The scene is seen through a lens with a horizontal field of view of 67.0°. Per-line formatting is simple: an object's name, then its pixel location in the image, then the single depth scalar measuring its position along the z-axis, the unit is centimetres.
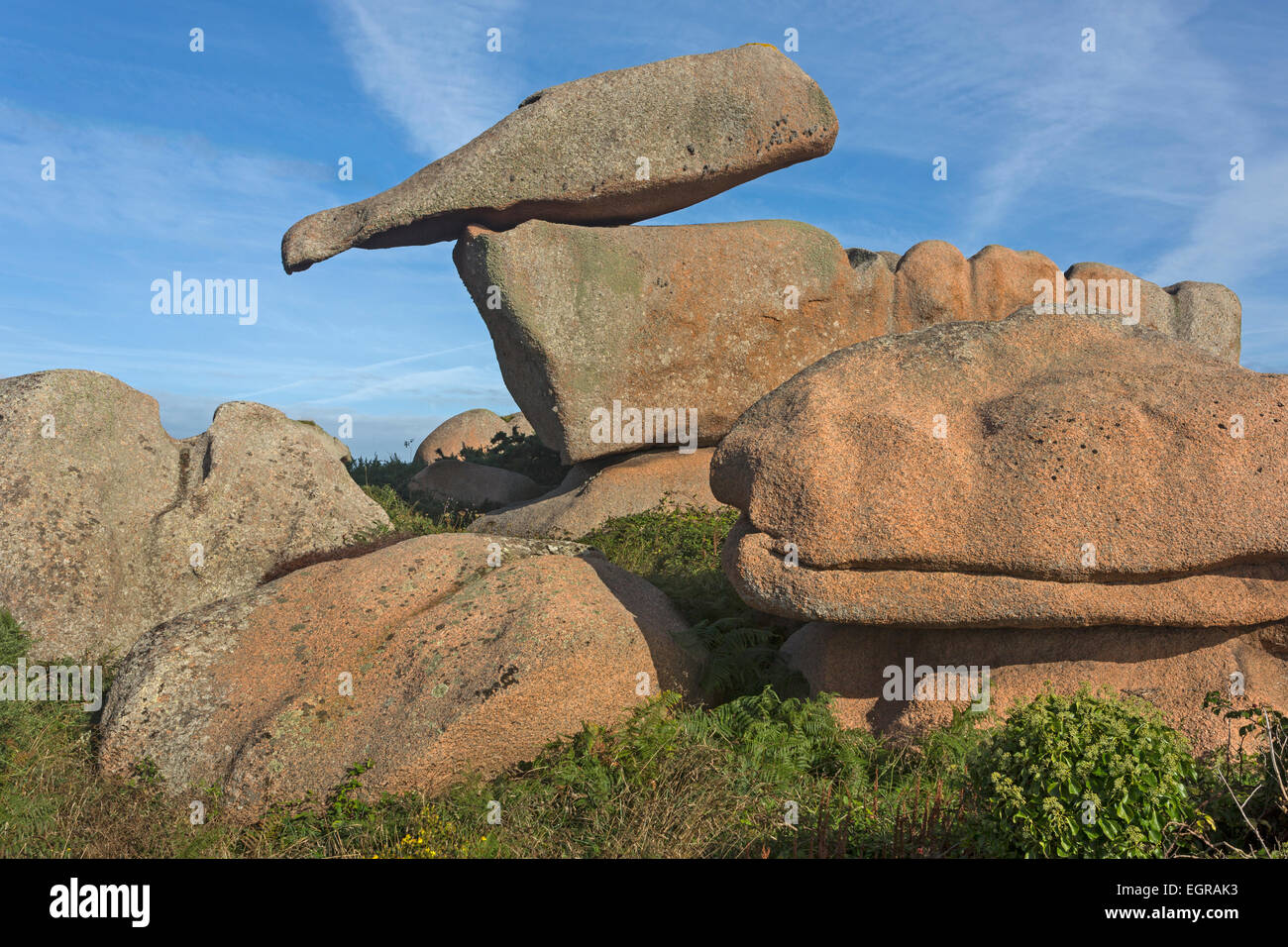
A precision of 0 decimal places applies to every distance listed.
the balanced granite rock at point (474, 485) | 1655
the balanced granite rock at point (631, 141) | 1284
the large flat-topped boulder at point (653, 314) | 1255
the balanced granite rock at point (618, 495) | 1343
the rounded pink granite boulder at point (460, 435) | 2180
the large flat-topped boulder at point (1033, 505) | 620
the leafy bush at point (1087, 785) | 416
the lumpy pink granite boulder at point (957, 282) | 1386
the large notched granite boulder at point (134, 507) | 872
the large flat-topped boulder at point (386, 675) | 628
